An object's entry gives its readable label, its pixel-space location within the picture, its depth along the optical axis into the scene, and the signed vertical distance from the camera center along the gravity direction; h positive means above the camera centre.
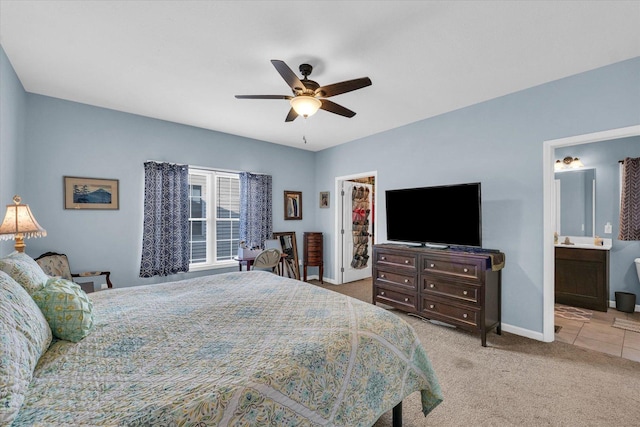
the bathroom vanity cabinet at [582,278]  3.90 -0.90
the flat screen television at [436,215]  3.27 +0.00
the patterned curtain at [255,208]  5.07 +0.12
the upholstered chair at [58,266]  3.12 -0.58
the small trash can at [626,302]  3.79 -1.17
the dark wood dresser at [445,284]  3.05 -0.84
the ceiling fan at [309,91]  2.31 +1.08
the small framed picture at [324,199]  5.86 +0.33
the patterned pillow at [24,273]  1.51 -0.33
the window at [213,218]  4.75 -0.06
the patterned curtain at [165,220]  4.04 -0.08
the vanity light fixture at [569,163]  4.41 +0.82
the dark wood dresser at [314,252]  5.74 -0.76
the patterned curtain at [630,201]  3.84 +0.19
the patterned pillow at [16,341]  0.85 -0.49
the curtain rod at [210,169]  4.34 +0.78
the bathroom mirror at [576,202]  4.33 +0.21
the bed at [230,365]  0.98 -0.65
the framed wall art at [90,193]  3.57 +0.28
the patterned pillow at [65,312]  1.41 -0.50
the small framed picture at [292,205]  5.70 +0.20
